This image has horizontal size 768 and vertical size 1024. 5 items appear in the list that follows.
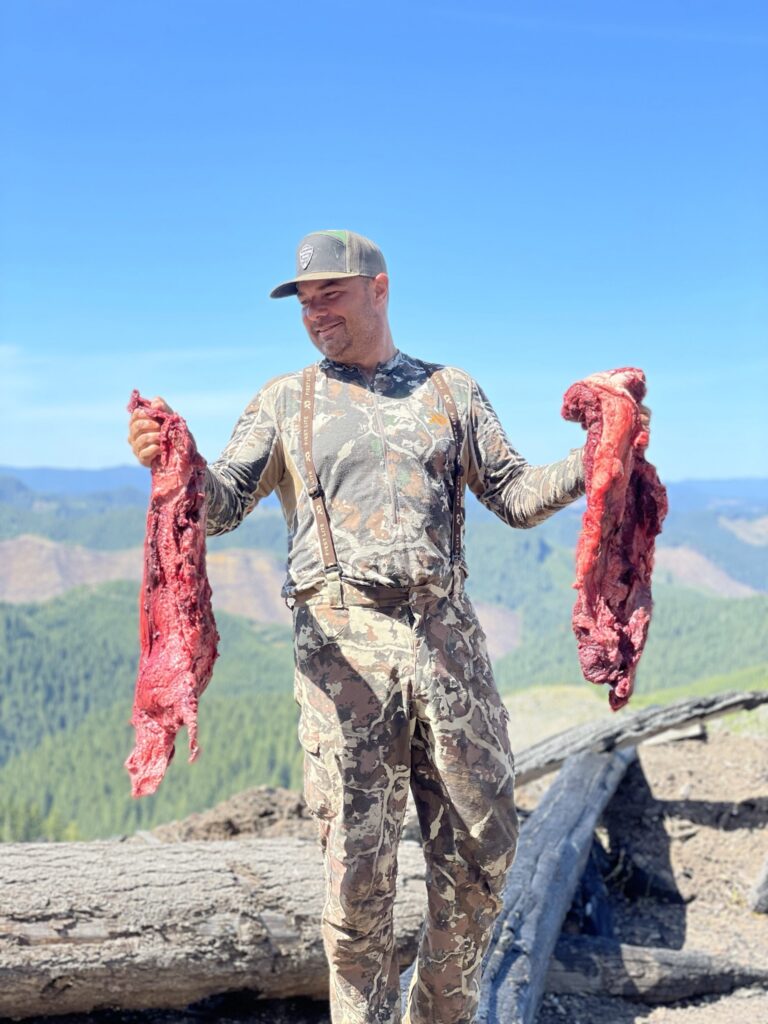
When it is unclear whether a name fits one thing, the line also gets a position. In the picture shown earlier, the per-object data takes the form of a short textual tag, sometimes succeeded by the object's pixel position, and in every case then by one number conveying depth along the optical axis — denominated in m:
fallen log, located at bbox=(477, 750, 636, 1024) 5.30
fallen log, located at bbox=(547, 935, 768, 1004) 6.39
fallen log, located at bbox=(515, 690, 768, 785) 9.90
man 3.91
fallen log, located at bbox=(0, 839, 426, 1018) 5.61
